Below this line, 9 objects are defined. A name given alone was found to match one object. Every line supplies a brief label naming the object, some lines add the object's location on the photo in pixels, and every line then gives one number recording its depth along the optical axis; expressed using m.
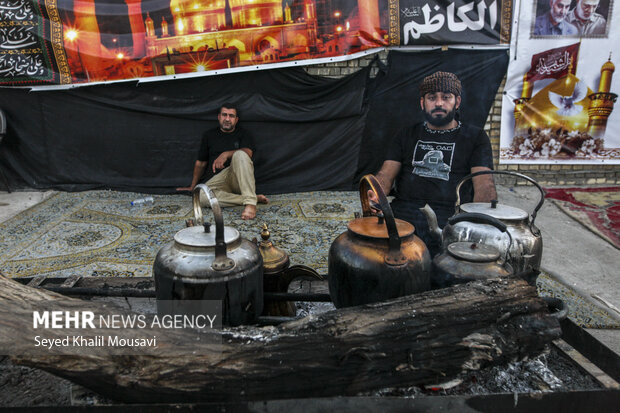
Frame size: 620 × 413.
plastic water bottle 5.22
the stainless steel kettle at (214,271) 1.62
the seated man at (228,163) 4.93
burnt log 1.44
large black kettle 1.67
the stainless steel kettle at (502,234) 1.92
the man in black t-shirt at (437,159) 3.02
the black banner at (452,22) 5.17
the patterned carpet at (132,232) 3.29
